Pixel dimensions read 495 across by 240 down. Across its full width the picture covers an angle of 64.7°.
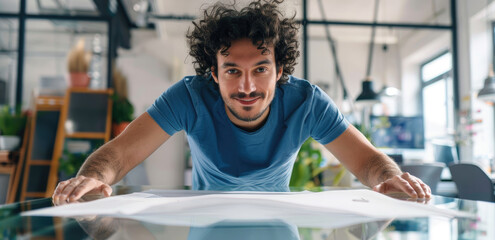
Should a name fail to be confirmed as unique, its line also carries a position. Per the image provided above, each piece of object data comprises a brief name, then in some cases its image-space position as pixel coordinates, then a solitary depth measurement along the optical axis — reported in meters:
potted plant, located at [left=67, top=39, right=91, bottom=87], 3.82
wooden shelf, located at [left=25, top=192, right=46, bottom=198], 3.66
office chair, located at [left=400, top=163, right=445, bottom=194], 2.79
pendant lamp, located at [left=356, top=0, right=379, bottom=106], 4.77
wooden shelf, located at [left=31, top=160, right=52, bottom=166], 3.74
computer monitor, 4.60
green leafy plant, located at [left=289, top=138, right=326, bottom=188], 2.84
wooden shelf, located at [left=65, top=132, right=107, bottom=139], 3.77
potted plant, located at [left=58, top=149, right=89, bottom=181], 3.56
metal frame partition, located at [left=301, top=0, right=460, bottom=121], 5.40
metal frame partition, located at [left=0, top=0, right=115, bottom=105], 4.41
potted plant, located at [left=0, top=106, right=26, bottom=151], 3.76
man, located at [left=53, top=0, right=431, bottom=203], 1.29
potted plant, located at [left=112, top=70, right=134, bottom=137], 4.02
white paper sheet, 0.41
